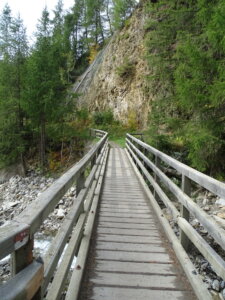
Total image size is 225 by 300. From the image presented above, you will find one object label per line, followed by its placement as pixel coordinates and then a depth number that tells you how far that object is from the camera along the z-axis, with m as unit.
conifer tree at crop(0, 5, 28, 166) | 17.42
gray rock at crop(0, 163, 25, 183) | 17.75
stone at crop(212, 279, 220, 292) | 4.39
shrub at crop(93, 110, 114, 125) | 26.50
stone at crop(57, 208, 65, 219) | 9.68
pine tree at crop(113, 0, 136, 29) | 30.36
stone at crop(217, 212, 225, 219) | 6.60
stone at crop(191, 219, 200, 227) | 6.72
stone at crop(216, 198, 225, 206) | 7.56
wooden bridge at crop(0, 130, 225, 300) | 1.18
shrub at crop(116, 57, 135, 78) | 24.70
